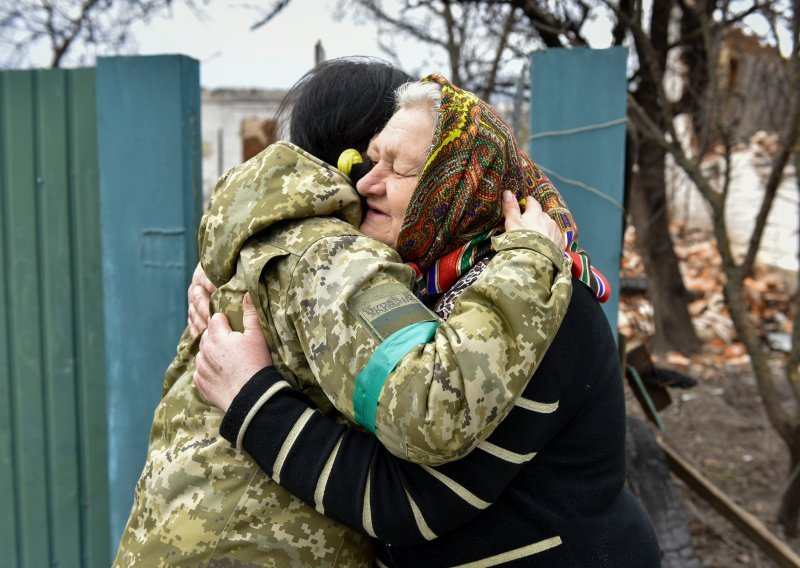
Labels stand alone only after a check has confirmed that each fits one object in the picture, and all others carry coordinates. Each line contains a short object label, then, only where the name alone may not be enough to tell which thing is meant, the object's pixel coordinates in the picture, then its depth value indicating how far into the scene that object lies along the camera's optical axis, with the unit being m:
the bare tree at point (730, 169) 3.33
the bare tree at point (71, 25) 6.26
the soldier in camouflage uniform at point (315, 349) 1.24
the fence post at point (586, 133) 2.72
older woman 1.38
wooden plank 3.36
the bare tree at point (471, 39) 5.42
